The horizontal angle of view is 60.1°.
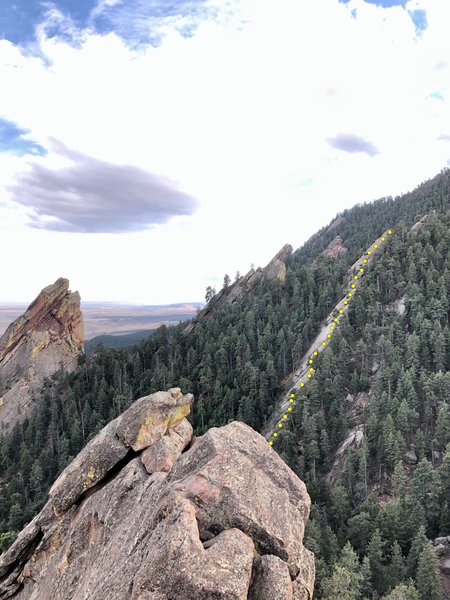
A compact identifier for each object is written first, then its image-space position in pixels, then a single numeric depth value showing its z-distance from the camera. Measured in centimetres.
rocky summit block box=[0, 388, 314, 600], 1436
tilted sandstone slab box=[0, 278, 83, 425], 12900
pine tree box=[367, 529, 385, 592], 4900
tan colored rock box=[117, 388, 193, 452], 2603
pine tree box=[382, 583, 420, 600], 3641
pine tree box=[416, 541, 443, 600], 4341
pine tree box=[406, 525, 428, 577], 5050
